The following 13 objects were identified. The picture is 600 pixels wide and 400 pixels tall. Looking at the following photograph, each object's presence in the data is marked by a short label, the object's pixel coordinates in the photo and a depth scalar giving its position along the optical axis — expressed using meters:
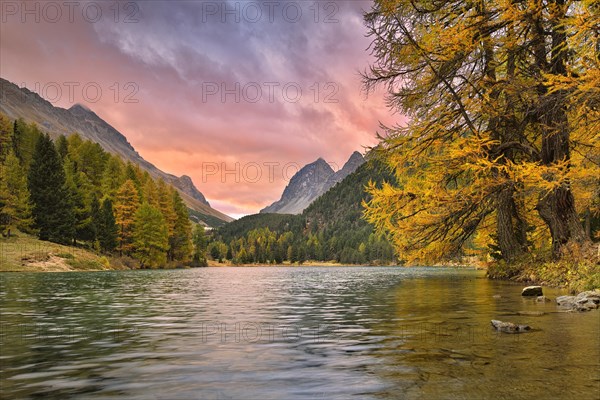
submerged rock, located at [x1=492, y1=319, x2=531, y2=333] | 9.25
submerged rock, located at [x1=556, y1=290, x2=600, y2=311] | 12.10
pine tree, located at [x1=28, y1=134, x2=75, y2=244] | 67.75
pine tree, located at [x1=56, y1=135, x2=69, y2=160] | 93.62
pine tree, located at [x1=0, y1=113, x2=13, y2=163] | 90.56
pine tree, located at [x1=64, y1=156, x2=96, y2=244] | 73.68
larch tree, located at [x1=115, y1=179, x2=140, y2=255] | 80.00
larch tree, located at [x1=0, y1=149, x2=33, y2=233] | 61.31
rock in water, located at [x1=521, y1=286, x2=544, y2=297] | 16.16
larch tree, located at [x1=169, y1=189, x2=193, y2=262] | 94.31
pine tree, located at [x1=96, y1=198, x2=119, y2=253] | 74.75
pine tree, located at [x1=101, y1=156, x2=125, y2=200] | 89.19
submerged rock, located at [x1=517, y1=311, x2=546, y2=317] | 11.50
